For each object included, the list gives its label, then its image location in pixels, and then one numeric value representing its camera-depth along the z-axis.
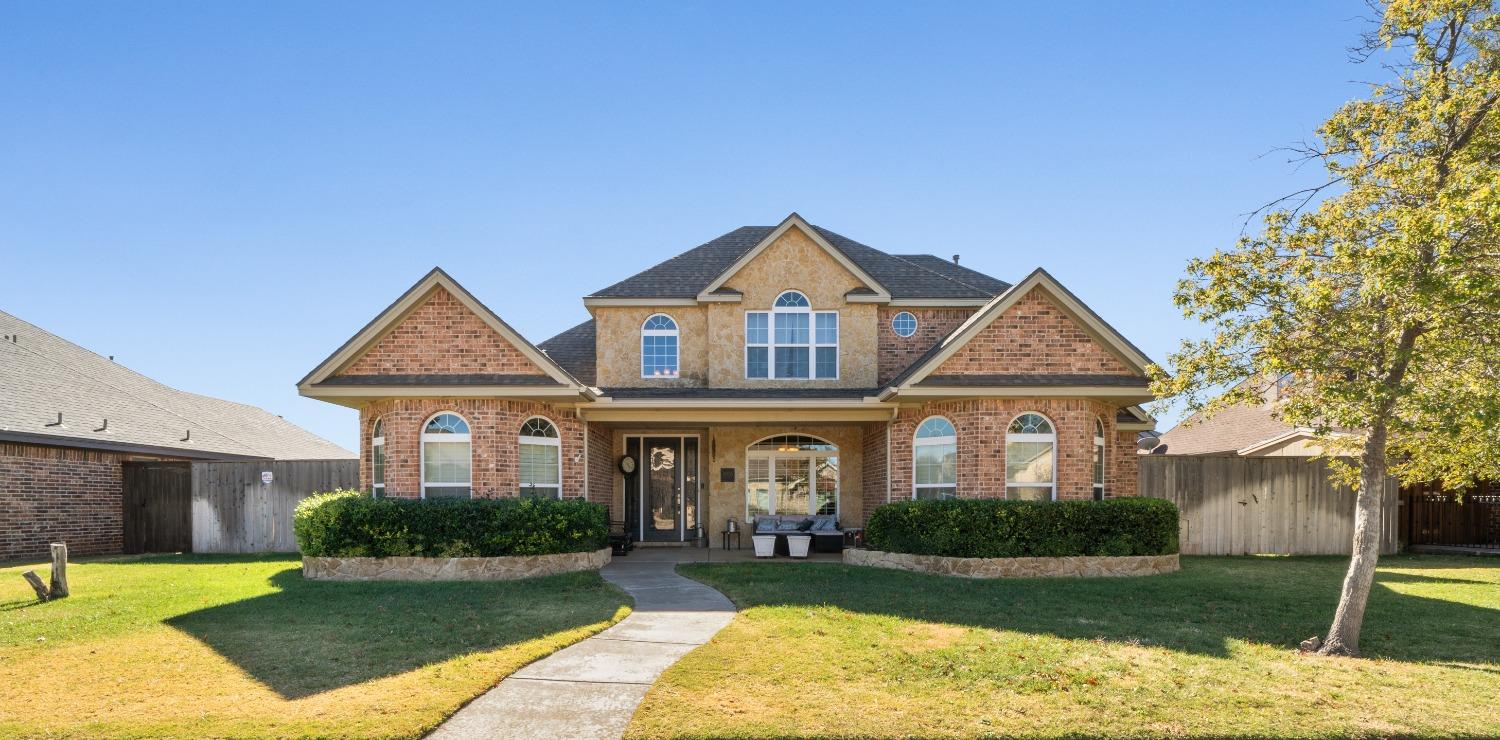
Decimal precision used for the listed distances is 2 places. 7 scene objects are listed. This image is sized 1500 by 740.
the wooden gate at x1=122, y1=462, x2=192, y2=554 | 19.23
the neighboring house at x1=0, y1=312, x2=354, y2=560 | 17.05
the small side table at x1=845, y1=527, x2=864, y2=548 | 16.58
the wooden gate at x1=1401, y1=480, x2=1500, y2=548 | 19.00
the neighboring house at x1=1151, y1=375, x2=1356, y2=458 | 22.47
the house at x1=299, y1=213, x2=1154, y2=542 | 14.62
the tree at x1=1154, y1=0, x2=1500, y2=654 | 7.80
